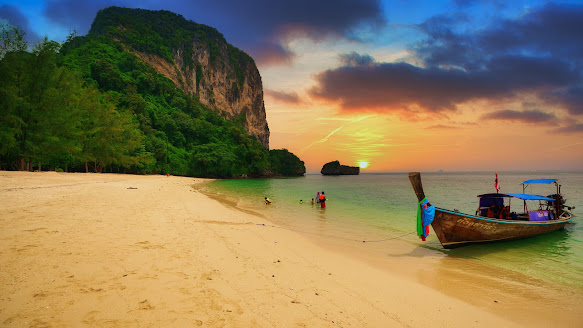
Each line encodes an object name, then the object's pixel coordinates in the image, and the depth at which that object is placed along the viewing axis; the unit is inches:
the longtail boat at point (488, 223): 380.8
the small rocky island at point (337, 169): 7473.4
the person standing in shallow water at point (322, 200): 835.1
